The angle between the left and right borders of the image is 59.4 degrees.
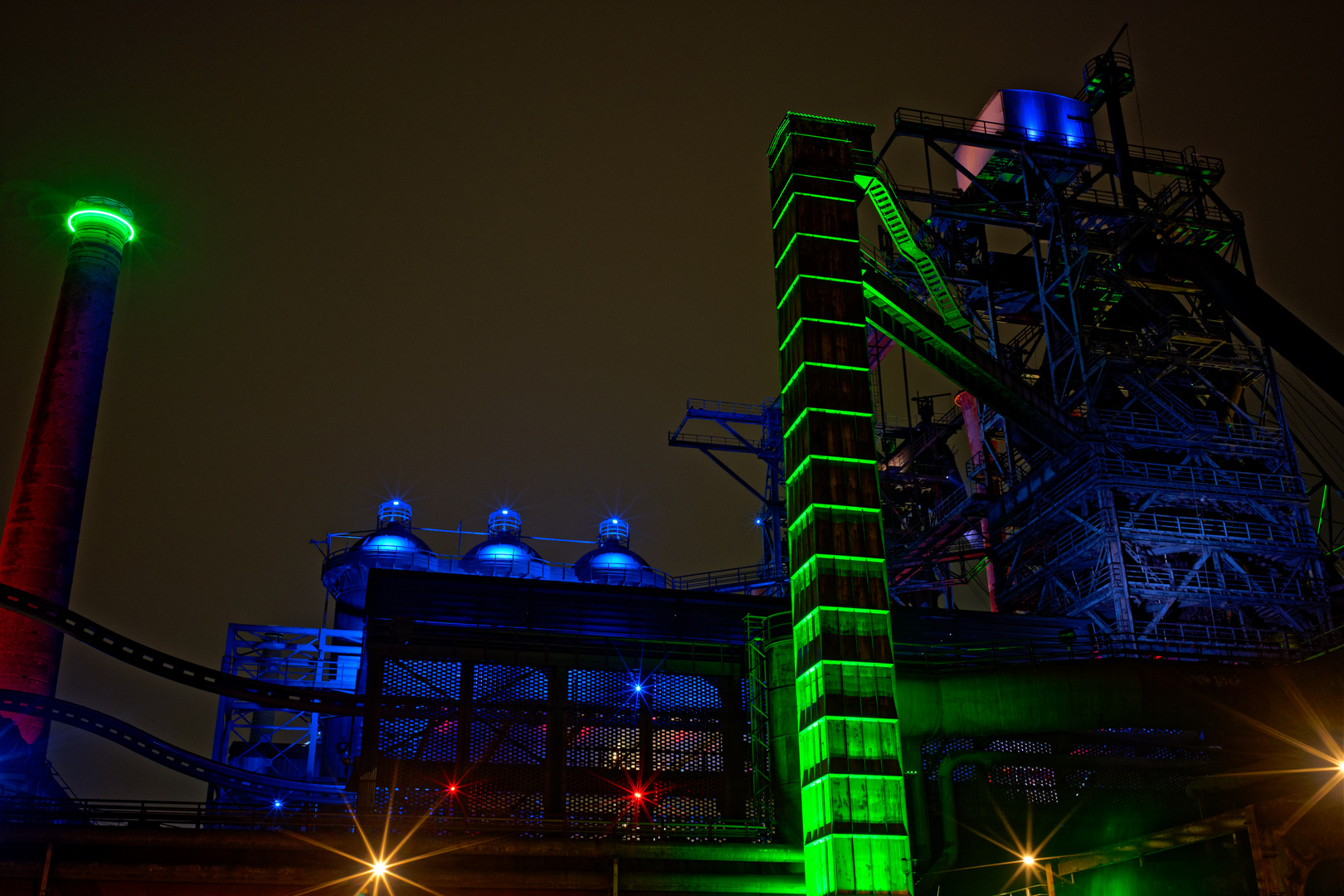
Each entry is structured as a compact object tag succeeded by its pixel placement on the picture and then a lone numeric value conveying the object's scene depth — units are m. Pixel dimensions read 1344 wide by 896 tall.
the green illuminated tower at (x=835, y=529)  26.98
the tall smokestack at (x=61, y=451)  43.78
